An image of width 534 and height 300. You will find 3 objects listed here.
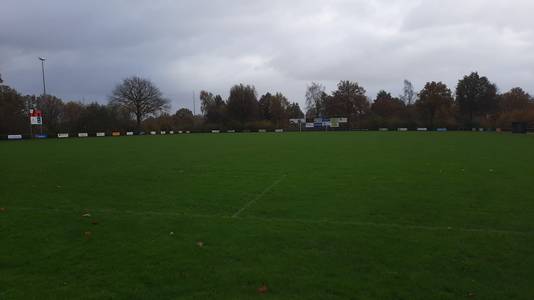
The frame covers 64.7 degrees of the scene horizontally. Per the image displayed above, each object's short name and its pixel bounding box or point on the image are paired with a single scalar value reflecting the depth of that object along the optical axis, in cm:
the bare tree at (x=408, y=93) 11100
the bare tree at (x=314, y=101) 10593
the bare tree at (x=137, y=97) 8319
